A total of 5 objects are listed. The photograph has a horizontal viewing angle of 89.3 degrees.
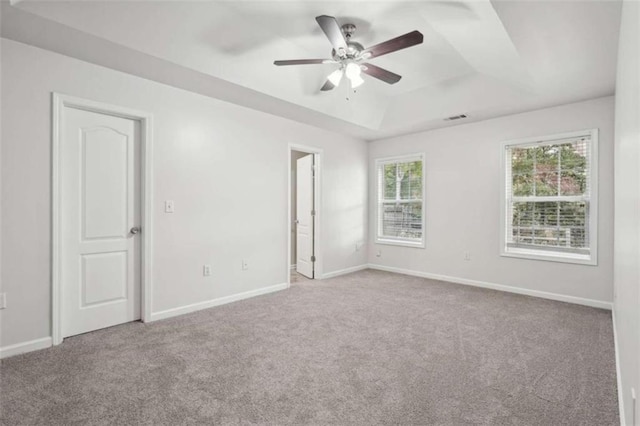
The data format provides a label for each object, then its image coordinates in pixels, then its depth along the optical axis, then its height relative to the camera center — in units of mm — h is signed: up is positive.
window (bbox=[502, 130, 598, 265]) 3982 +186
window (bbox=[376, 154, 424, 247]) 5645 +199
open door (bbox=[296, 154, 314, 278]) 5398 -78
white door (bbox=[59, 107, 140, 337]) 2918 -90
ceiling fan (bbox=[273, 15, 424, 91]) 2449 +1343
